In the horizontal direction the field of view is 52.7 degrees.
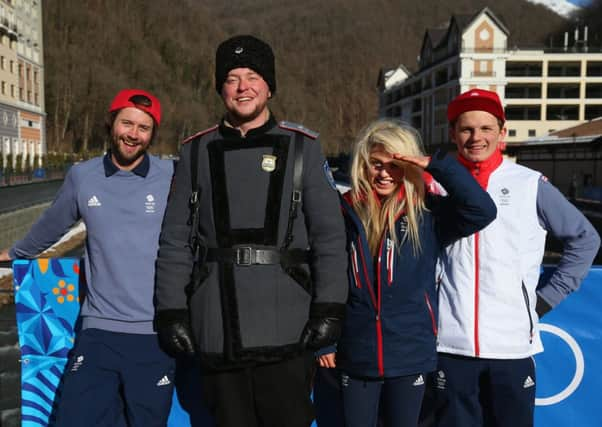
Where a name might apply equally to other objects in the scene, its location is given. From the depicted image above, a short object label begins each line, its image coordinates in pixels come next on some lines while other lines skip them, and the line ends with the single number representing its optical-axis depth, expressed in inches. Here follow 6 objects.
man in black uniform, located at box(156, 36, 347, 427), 98.1
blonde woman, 103.5
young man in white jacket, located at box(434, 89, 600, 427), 108.1
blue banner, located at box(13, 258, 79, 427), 128.0
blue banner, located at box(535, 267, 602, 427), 126.7
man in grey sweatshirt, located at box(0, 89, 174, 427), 110.7
